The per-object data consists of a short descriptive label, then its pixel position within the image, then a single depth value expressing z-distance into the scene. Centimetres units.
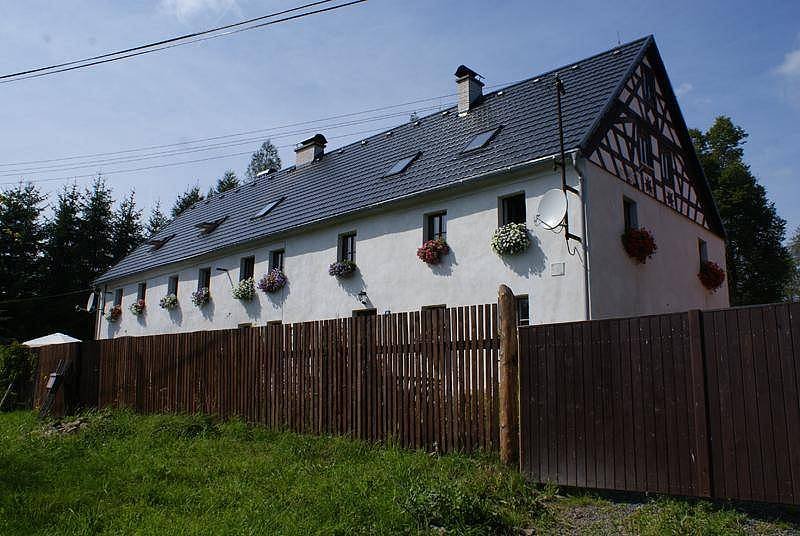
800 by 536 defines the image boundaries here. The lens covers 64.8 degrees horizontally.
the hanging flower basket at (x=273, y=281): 1864
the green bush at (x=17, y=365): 1606
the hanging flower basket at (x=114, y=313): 2672
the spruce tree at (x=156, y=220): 4314
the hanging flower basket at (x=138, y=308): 2527
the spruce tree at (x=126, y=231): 3894
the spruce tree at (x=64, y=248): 3531
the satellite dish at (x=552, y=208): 1165
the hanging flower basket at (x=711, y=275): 1761
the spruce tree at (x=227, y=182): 4781
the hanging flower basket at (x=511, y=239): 1273
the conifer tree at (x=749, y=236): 2981
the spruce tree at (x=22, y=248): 3334
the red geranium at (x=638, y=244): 1354
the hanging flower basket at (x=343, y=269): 1645
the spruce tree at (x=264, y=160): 4700
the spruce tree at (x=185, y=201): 4666
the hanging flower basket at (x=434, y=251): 1432
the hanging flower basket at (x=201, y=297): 2170
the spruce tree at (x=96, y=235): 3709
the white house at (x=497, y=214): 1266
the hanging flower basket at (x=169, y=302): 2330
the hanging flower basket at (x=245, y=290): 1970
